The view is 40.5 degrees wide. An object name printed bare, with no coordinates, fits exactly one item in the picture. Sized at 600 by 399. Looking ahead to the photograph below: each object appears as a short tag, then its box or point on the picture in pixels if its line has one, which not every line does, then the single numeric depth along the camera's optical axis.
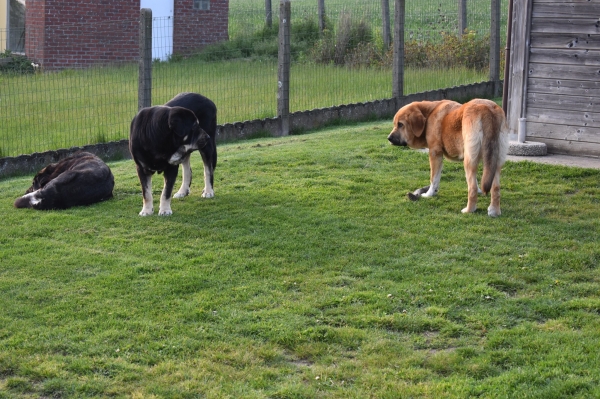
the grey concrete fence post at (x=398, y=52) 15.80
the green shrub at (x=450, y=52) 18.34
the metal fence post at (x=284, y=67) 14.23
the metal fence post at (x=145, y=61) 12.45
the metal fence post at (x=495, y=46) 17.78
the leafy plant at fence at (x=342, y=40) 17.05
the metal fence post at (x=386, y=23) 19.00
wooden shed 11.16
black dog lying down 9.27
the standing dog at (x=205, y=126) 9.38
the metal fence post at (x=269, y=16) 21.21
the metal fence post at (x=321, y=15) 21.30
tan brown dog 8.39
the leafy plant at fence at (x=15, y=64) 14.80
